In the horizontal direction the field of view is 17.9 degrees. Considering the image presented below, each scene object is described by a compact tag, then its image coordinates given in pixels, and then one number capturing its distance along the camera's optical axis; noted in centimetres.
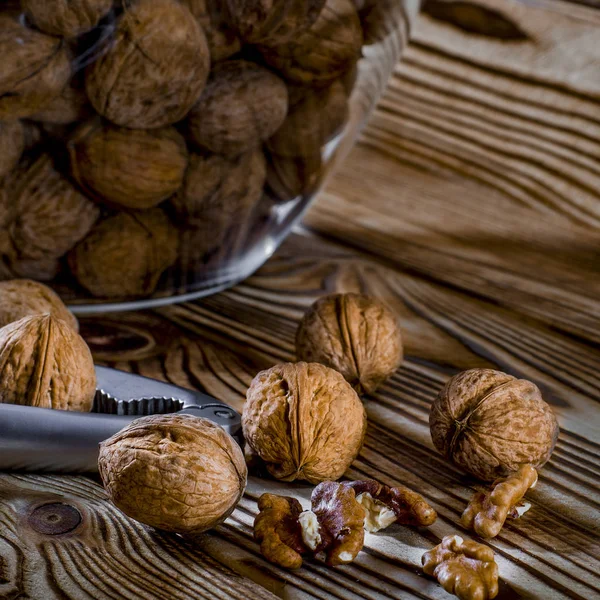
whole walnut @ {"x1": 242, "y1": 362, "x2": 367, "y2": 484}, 53
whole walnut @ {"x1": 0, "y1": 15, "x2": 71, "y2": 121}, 58
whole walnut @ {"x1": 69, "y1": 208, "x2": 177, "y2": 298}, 63
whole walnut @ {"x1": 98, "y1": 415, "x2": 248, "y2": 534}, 50
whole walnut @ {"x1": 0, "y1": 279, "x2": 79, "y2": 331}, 59
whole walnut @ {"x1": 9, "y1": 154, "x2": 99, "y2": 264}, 61
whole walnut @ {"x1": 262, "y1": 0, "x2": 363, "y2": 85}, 62
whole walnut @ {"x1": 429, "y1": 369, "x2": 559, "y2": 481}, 54
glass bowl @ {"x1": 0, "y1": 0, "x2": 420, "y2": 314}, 59
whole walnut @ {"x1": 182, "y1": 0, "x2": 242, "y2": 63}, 60
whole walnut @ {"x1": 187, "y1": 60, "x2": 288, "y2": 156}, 61
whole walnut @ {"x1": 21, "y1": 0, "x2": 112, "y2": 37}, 57
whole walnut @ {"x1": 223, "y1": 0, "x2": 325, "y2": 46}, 60
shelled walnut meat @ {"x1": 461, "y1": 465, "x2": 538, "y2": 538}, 52
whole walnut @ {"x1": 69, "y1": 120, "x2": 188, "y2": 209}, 61
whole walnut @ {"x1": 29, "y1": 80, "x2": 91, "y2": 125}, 60
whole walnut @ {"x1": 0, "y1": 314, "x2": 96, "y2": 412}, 54
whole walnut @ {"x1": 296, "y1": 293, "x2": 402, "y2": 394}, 59
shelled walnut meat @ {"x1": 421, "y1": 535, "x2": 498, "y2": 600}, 49
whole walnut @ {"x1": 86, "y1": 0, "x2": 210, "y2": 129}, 58
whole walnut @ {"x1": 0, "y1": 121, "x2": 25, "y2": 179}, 60
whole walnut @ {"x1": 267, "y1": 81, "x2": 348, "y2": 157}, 65
